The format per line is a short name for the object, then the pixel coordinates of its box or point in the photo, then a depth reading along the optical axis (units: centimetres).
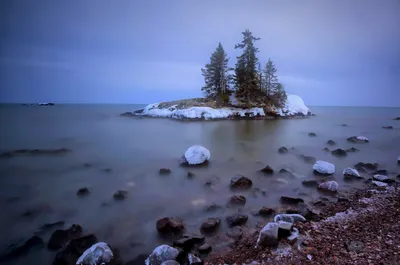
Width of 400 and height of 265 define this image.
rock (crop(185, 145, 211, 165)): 1130
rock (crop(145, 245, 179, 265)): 399
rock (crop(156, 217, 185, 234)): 529
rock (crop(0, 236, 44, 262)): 451
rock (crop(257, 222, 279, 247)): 390
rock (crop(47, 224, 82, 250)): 478
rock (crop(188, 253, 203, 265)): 394
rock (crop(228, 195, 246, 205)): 675
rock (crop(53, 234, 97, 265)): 417
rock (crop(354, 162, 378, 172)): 1049
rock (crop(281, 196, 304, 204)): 675
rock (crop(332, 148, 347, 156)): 1368
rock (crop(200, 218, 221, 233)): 530
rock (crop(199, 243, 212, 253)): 443
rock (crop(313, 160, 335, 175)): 943
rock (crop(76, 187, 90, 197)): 772
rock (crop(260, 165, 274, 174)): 994
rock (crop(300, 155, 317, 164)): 1198
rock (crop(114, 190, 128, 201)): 738
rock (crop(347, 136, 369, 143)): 1902
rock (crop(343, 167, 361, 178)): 897
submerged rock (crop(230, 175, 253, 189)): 813
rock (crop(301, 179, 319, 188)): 818
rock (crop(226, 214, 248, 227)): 552
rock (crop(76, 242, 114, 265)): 397
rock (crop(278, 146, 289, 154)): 1455
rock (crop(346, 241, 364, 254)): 362
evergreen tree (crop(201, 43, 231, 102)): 4635
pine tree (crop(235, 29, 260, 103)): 4456
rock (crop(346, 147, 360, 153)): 1462
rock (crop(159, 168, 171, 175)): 1018
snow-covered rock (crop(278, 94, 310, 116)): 4850
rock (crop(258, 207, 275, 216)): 600
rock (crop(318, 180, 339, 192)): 744
